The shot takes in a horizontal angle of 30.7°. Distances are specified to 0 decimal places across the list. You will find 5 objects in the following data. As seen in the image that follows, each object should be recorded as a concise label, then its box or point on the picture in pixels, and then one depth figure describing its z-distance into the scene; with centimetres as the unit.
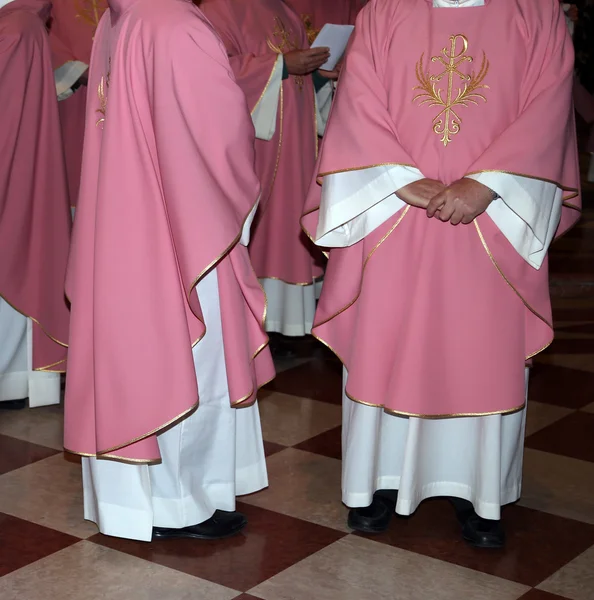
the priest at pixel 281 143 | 517
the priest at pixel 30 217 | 433
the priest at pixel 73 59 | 503
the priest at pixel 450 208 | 306
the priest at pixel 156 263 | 294
